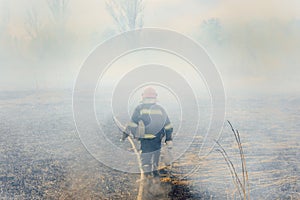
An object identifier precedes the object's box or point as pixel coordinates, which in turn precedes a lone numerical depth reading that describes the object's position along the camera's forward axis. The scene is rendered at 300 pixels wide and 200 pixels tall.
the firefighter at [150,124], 5.95
